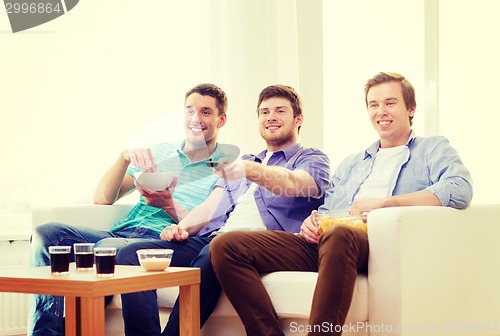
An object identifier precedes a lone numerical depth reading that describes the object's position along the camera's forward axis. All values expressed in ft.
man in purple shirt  8.98
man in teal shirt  10.07
